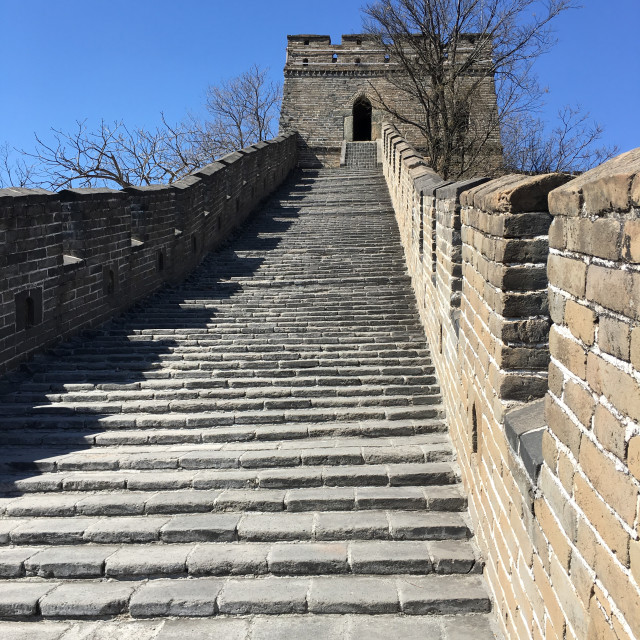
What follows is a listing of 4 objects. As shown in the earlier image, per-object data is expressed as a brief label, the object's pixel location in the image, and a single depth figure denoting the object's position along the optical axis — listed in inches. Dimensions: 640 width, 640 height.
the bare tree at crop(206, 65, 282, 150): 1413.6
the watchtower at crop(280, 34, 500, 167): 1012.5
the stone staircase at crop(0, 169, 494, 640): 169.5
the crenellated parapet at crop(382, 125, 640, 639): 72.1
